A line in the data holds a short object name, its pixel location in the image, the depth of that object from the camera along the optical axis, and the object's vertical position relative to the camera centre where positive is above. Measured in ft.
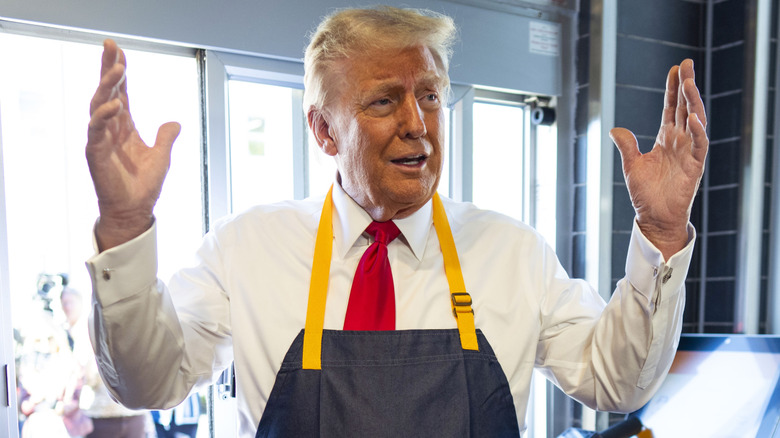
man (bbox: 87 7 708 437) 3.56 -0.67
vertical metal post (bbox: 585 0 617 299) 7.29 +0.64
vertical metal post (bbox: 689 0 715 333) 7.77 -0.16
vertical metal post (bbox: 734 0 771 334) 7.11 +0.26
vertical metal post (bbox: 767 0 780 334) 7.20 -0.71
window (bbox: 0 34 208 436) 5.38 +0.06
